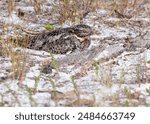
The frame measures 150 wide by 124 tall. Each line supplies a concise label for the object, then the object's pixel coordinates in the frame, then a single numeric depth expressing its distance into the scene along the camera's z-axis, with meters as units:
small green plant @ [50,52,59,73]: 11.78
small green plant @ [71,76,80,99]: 10.38
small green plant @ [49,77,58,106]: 10.36
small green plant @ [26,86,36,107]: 9.98
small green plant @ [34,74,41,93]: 10.79
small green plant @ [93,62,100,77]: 11.38
